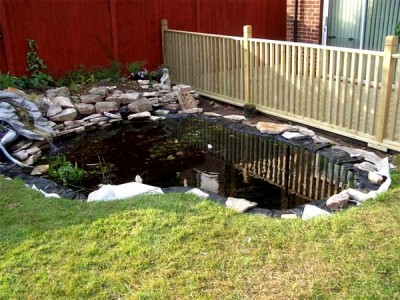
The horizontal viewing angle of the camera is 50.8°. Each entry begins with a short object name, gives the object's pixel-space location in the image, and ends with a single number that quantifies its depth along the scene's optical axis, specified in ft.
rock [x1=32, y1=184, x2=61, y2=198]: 12.54
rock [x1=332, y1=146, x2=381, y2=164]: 14.93
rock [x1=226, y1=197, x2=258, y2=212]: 11.69
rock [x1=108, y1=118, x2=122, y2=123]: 21.77
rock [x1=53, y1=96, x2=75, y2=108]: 21.24
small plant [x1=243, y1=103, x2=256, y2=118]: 21.25
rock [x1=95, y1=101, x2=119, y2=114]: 22.29
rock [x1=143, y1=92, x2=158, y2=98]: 23.94
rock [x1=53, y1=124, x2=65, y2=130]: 20.17
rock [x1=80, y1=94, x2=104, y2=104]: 22.48
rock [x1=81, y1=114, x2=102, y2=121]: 21.32
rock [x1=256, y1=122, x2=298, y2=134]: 18.43
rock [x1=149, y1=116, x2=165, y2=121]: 22.09
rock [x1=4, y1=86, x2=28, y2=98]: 20.00
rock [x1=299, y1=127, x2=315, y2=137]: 17.83
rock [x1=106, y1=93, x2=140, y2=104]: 23.08
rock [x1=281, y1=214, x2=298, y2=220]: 10.96
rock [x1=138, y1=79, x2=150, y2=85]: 25.59
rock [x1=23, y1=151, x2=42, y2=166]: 16.30
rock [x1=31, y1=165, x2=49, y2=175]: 15.31
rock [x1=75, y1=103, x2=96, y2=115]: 21.76
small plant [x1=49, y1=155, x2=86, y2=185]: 14.69
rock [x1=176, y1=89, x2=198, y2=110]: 23.26
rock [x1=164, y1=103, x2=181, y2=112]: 23.19
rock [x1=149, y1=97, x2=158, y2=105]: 23.52
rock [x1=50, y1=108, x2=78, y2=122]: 20.57
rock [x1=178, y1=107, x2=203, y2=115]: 22.70
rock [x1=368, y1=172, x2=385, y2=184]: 12.92
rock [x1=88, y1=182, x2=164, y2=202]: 12.38
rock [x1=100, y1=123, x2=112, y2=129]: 21.24
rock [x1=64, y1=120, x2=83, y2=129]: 20.53
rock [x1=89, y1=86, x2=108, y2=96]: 23.26
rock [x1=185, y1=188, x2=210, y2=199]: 12.30
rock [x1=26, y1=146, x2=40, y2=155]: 16.92
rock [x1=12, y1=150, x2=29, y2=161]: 16.35
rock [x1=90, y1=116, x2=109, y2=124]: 21.26
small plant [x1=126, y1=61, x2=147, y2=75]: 26.53
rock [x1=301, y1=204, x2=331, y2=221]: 10.94
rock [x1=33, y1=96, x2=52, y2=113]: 20.65
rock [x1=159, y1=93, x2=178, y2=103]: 23.84
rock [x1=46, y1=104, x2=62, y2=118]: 20.56
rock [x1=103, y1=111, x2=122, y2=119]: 21.90
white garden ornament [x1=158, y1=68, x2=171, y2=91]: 24.97
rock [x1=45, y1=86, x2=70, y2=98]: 22.25
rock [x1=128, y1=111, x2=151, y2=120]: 22.00
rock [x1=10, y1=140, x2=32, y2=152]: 16.90
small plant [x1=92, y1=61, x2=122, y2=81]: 25.84
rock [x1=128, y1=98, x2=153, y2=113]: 22.57
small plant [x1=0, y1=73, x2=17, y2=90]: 21.54
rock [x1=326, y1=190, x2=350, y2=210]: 11.53
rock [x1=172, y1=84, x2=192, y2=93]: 23.97
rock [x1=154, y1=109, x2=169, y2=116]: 22.73
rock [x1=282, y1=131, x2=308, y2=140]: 17.61
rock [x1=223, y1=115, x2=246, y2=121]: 20.99
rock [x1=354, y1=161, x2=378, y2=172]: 14.11
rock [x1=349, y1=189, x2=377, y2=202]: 11.64
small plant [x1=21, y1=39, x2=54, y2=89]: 23.90
